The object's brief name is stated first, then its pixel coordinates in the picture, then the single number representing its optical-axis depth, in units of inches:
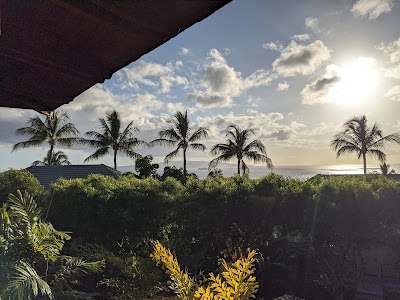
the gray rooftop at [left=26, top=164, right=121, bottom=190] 821.9
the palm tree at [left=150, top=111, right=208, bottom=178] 1171.3
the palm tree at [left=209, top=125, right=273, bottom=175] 1144.8
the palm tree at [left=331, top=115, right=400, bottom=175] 1183.6
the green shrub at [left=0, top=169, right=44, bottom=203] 497.0
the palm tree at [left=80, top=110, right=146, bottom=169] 1200.8
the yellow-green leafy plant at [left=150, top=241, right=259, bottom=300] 116.6
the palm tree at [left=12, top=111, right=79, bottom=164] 1240.2
